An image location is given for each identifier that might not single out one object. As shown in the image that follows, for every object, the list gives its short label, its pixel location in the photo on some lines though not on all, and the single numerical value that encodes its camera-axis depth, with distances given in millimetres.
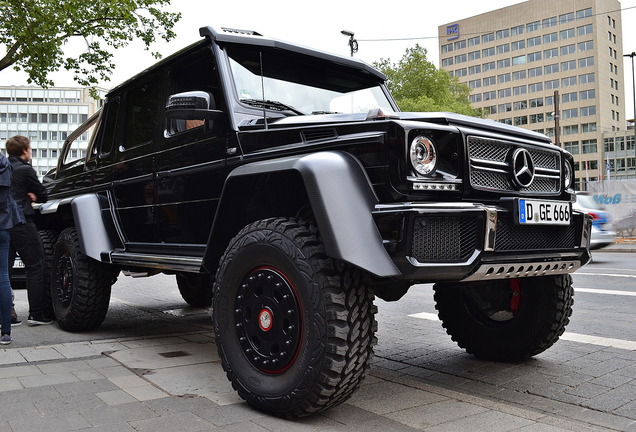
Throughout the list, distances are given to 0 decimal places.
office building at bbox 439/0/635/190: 84688
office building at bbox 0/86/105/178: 92188
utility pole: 31953
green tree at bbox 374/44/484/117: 41438
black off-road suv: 2787
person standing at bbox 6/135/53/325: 5676
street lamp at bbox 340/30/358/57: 19234
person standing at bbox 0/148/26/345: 5148
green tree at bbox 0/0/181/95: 14734
